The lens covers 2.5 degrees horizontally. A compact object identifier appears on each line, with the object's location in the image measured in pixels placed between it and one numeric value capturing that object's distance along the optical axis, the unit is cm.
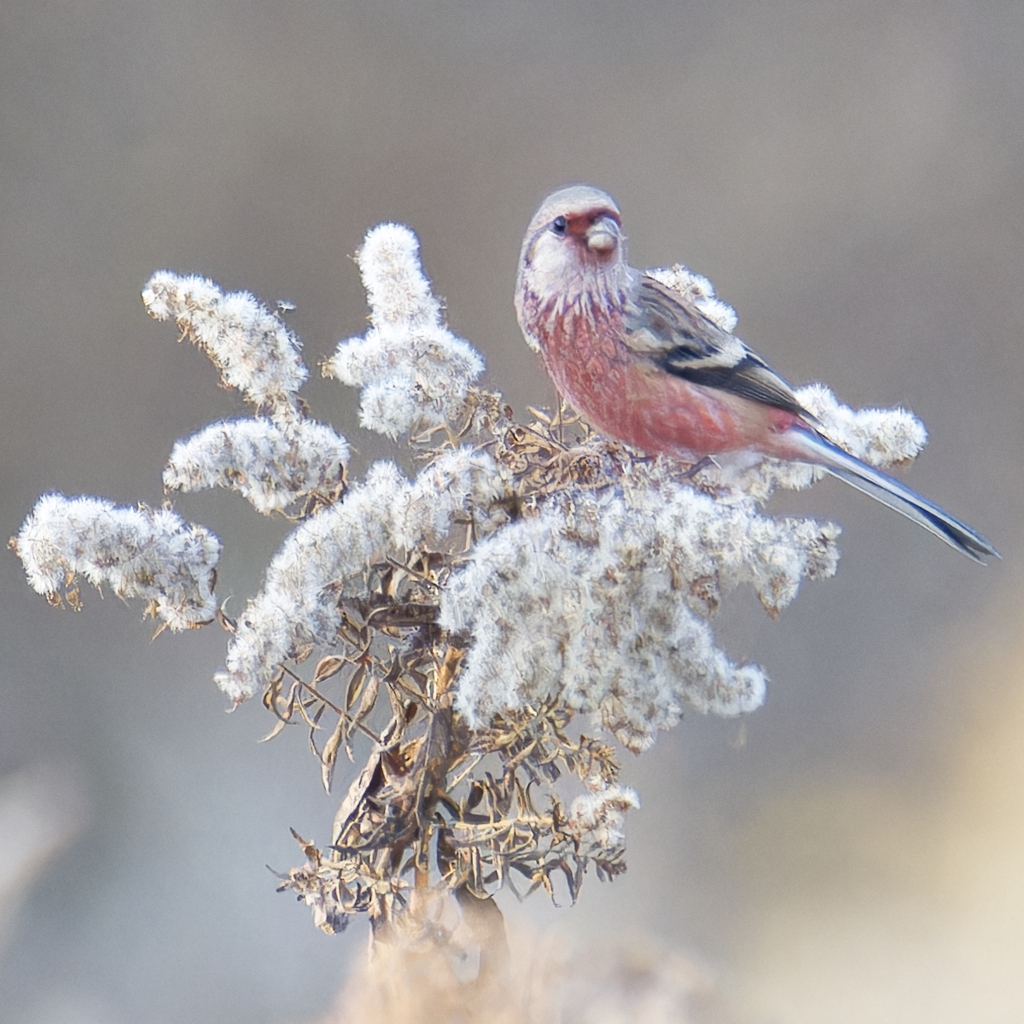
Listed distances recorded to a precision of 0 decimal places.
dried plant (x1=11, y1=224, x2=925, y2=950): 597
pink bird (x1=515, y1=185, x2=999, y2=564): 602
